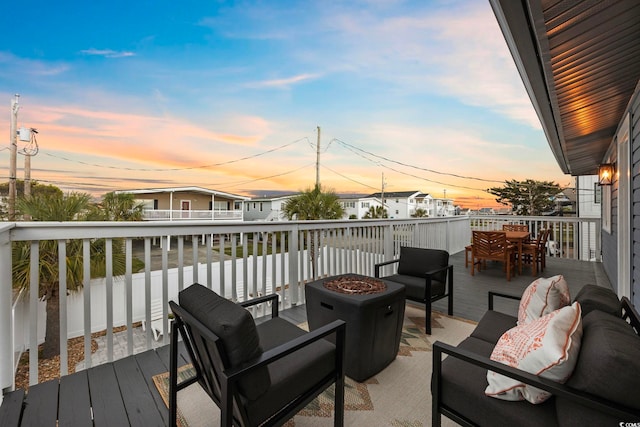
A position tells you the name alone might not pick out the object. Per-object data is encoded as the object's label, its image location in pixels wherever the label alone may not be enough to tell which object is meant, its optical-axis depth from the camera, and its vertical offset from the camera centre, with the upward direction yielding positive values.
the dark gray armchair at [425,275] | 2.91 -0.74
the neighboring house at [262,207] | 23.83 +0.40
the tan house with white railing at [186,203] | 13.69 +0.45
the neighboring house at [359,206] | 29.03 +0.60
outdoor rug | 1.66 -1.24
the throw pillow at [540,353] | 1.05 -0.57
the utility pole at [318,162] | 16.97 +3.02
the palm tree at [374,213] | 26.72 -0.14
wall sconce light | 4.53 +0.63
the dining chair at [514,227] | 7.08 -0.40
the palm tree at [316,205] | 9.70 +0.23
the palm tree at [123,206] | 7.76 +0.16
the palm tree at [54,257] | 3.13 -0.59
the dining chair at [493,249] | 4.93 -0.68
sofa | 0.90 -0.64
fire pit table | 2.02 -0.79
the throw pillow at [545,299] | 1.66 -0.53
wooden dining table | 5.10 -0.52
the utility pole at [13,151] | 8.97 +2.01
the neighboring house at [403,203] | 31.64 +0.99
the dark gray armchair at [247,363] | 1.12 -0.74
